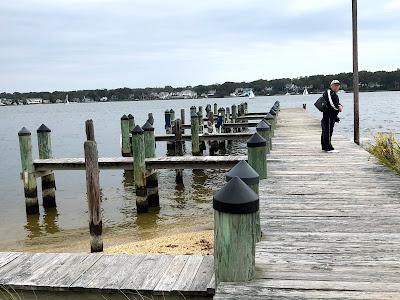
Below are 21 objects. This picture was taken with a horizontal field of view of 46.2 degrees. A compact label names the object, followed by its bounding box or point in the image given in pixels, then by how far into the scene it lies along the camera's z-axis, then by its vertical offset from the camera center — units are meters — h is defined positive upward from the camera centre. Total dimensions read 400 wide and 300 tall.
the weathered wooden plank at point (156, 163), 10.82 -1.47
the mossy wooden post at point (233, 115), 28.11 -1.11
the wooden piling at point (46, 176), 12.27 -1.95
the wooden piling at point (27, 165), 11.60 -1.46
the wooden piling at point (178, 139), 17.25 -1.47
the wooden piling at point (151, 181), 12.51 -2.16
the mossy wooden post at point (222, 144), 23.70 -2.50
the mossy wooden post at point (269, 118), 13.23 -0.65
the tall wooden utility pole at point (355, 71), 13.07 +0.54
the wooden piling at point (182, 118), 26.11 -1.06
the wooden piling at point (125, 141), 19.00 -1.61
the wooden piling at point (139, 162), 10.79 -1.42
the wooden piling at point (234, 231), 3.38 -0.99
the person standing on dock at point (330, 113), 9.94 -0.46
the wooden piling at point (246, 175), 4.46 -0.74
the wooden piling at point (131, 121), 19.36 -0.86
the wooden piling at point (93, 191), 7.88 -1.47
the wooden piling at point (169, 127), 22.56 -1.38
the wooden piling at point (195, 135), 17.25 -1.35
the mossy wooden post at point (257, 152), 6.74 -0.83
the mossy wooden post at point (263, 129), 9.08 -0.65
